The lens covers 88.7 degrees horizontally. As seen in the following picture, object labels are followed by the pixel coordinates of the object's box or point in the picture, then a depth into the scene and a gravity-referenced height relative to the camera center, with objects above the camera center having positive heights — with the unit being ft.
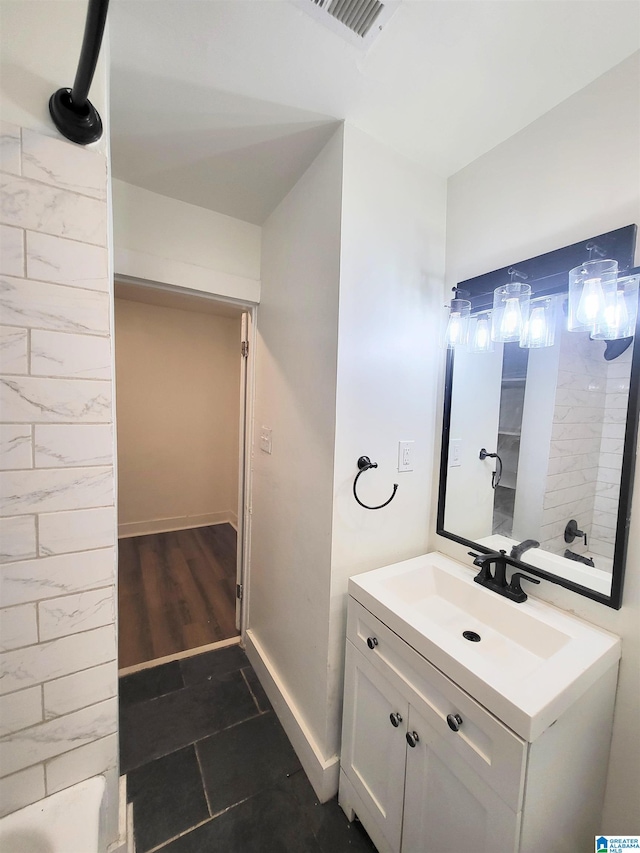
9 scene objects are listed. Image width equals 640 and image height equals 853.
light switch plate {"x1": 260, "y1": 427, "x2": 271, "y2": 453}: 5.75 -0.67
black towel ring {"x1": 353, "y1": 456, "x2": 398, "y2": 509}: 4.07 -0.73
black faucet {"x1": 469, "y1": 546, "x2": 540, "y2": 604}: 3.67 -1.94
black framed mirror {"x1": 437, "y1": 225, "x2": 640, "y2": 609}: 3.13 -0.36
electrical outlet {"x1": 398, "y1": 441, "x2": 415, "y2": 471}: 4.52 -0.67
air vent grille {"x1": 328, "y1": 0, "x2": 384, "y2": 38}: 2.67 +3.26
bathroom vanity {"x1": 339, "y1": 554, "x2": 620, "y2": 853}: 2.37 -2.63
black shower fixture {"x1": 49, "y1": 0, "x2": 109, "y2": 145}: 2.08 +2.13
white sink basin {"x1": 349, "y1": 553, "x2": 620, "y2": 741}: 2.41 -2.13
